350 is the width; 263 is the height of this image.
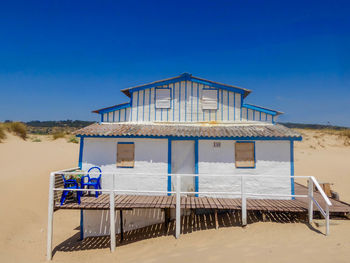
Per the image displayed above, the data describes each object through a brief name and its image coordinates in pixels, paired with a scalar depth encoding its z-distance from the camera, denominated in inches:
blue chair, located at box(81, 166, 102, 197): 354.0
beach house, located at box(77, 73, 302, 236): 378.6
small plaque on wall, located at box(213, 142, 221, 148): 390.0
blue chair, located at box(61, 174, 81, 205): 335.3
